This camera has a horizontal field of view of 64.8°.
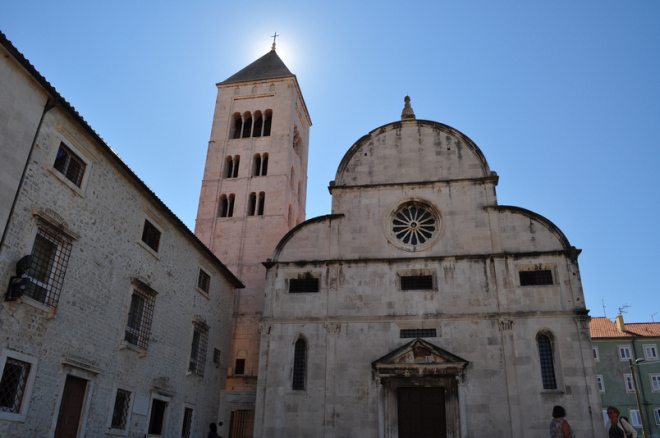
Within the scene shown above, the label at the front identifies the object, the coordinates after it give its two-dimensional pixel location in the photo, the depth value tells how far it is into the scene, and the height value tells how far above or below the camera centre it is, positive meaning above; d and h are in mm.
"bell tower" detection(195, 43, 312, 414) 27377 +15132
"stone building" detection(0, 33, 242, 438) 11828 +3914
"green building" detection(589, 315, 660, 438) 36500 +5712
